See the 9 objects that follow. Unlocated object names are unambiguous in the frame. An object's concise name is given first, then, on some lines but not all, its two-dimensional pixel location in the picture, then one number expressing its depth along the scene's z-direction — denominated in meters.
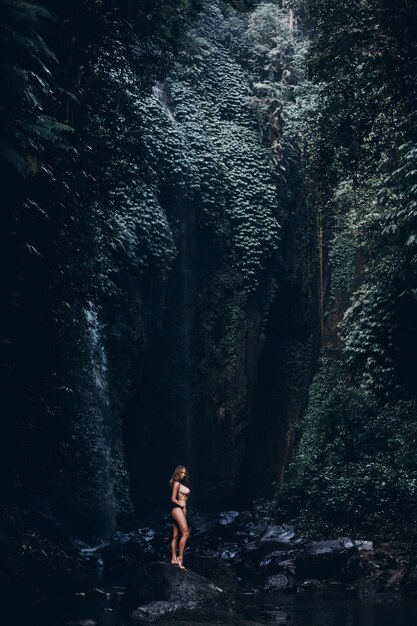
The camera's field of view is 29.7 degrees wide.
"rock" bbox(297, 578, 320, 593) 12.83
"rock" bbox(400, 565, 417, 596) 12.59
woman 10.99
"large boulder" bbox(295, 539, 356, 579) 13.61
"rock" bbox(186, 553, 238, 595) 11.61
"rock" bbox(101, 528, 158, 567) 16.34
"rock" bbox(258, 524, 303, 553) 15.27
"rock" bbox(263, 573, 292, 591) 13.02
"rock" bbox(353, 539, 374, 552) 14.42
